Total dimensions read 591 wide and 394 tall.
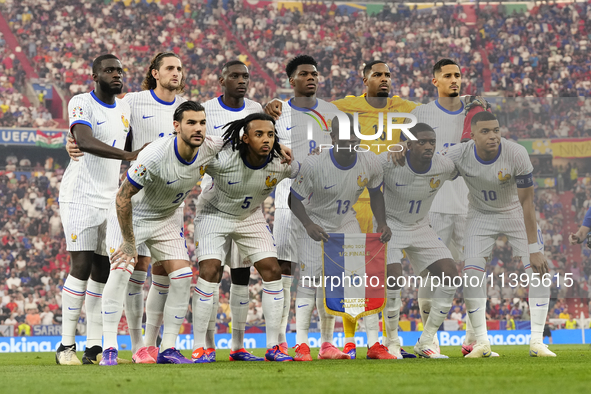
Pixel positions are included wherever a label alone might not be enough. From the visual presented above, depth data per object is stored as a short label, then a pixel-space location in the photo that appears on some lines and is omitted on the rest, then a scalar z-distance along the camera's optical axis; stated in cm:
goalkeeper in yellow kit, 1455
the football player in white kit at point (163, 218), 1169
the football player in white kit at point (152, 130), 1364
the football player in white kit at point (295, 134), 1448
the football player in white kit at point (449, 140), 1477
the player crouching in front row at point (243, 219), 1241
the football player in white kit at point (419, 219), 1410
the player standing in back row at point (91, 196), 1275
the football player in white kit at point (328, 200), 1396
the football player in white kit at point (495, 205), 1427
